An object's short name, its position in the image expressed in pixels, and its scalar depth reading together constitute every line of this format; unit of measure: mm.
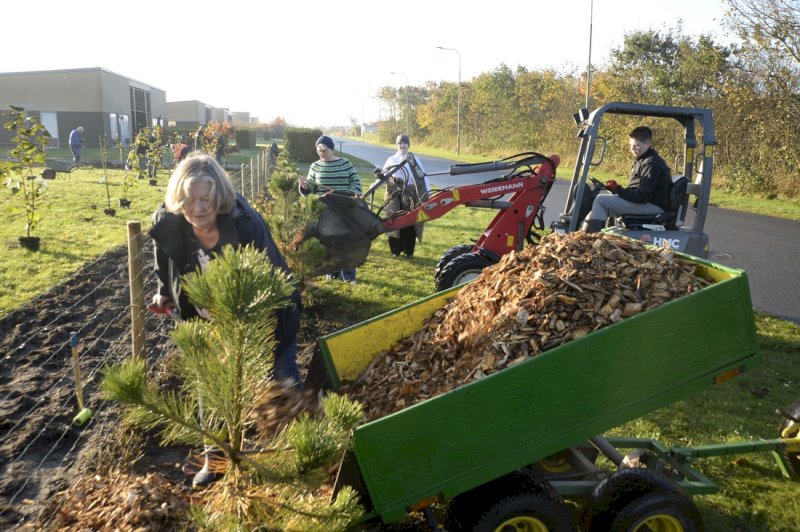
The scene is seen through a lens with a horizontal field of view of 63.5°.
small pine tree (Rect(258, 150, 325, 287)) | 6547
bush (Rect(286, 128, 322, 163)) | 32062
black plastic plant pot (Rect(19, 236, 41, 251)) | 9461
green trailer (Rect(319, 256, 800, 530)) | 2580
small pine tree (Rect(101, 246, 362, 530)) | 1748
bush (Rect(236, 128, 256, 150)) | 45250
